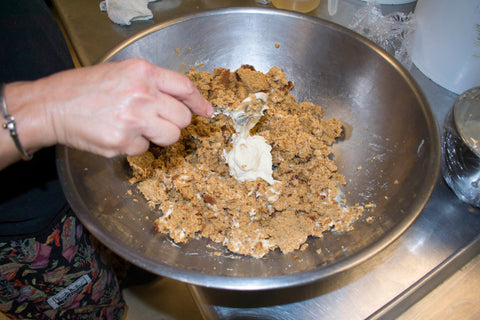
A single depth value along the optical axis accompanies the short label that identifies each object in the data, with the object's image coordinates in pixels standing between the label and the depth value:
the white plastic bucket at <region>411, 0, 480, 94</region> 0.95
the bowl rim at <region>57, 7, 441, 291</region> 0.64
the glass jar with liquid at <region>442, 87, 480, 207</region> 0.85
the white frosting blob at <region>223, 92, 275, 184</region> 0.95
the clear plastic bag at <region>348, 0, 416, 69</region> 1.23
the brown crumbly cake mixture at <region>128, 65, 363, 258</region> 0.87
